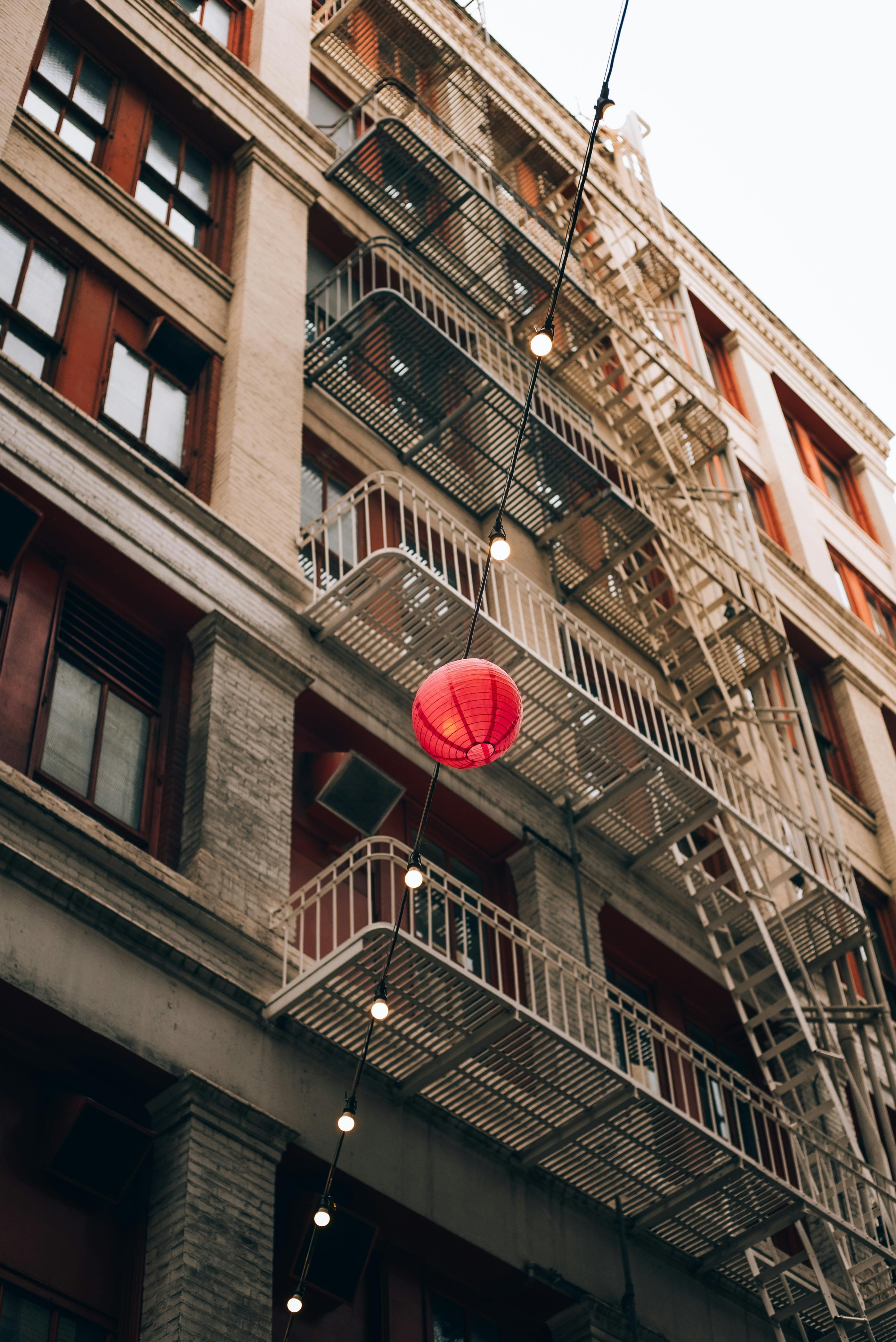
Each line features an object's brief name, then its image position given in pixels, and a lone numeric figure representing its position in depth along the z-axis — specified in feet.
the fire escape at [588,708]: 41.32
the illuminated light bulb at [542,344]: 30.81
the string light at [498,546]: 32.99
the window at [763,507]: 92.22
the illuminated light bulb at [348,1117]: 33.04
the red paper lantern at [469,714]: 35.01
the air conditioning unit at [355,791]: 44.86
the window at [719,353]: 100.22
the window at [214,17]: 68.03
